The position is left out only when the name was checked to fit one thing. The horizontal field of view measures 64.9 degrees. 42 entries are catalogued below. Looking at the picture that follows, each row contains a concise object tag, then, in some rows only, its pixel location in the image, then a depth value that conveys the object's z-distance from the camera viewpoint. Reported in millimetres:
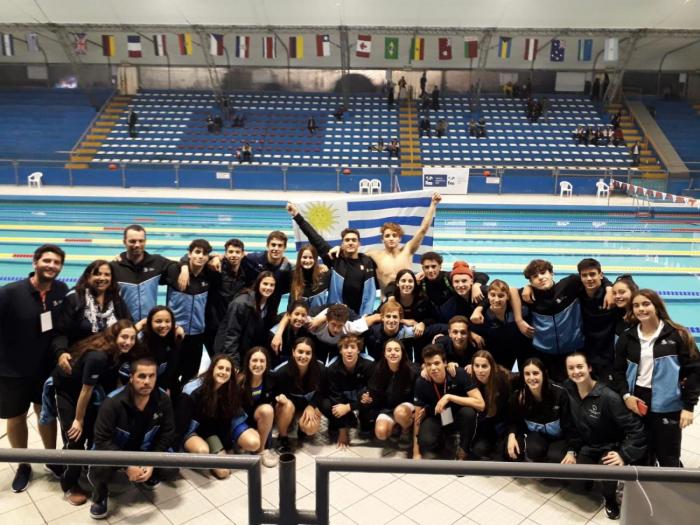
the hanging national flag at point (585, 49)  20734
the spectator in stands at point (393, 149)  20297
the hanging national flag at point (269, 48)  20738
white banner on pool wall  15211
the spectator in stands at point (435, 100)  23625
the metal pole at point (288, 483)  1638
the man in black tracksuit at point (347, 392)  3916
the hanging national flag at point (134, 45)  20327
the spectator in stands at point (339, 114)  23312
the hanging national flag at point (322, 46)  19984
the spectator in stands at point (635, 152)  19453
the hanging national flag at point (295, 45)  20812
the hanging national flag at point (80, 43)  21391
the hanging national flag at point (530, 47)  20234
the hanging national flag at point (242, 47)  20125
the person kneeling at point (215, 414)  3510
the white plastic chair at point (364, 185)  16656
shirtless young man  4777
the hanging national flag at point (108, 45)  20984
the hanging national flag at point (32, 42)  21166
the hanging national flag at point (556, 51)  20008
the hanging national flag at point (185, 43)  21031
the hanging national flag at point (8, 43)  21672
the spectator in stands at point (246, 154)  19797
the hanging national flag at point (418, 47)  20656
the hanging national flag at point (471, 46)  19812
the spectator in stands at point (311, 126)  22594
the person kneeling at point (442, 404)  3643
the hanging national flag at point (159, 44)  20797
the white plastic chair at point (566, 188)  16375
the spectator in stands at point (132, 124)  22094
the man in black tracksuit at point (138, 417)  3109
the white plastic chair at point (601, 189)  16109
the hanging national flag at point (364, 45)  19609
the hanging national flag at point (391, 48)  20234
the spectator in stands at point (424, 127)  22141
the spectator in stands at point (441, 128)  22047
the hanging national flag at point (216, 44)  20494
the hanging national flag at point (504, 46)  19781
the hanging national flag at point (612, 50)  19234
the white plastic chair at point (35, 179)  17016
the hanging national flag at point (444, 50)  20016
